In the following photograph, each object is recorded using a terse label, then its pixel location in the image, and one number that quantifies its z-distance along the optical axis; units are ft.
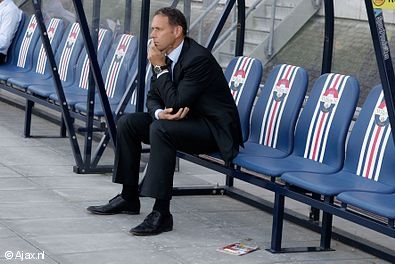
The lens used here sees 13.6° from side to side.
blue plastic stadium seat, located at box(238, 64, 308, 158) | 36.38
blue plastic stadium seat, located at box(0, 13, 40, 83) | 56.90
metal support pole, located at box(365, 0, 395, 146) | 27.66
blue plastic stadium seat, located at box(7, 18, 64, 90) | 53.14
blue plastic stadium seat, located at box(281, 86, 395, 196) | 31.47
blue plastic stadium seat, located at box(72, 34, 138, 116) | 45.53
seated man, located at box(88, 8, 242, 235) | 34.10
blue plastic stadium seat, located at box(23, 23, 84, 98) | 50.55
